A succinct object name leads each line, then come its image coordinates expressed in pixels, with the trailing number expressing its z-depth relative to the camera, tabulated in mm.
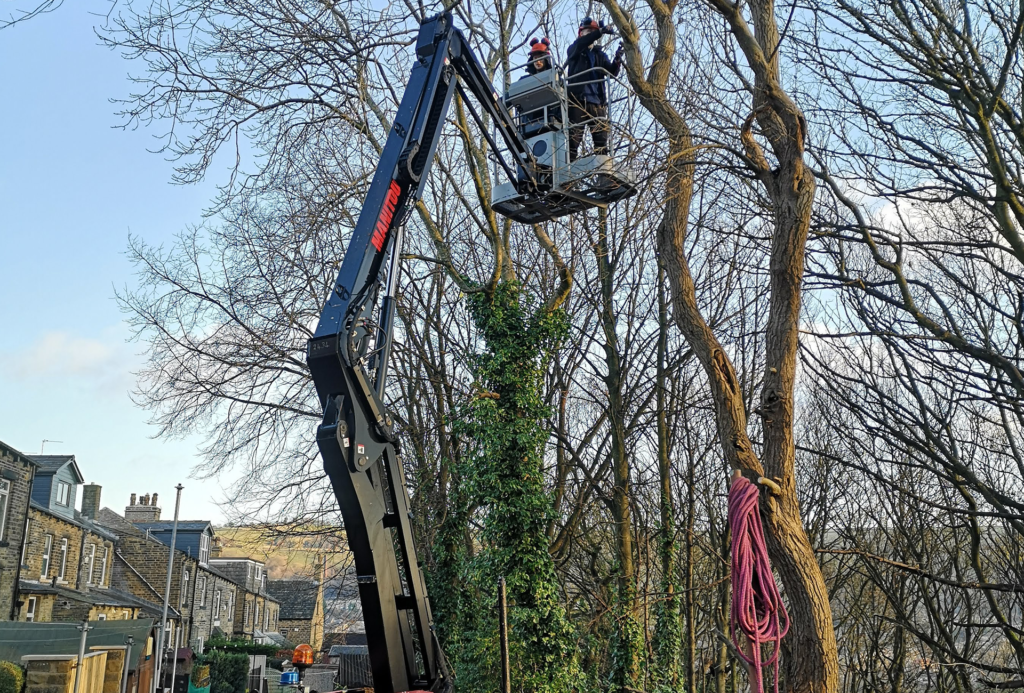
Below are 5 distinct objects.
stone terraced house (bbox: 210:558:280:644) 50984
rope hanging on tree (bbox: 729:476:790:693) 3771
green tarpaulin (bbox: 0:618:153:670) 12969
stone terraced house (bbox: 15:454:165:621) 24531
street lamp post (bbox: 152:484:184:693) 24005
